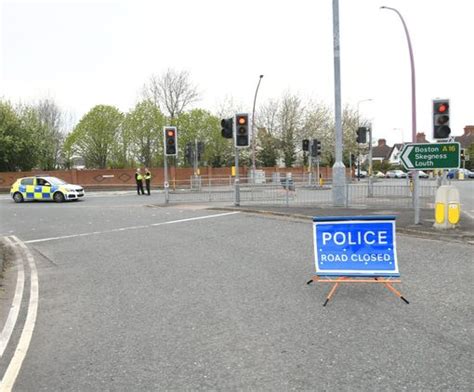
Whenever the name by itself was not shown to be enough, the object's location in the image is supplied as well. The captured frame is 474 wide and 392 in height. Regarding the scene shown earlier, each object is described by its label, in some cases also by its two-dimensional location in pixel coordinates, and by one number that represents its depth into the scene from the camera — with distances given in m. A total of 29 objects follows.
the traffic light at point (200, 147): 34.05
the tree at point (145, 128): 48.09
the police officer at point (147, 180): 30.36
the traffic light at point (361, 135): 23.95
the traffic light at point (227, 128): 18.09
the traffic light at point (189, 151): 34.70
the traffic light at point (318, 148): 33.31
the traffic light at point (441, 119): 12.09
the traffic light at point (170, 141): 21.42
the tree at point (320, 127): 56.19
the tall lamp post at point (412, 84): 17.98
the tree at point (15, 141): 43.72
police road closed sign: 5.79
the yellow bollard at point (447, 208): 10.94
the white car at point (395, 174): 66.44
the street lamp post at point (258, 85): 34.53
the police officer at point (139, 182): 30.52
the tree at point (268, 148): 56.72
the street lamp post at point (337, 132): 16.27
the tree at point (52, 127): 58.44
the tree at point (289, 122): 55.22
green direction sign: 11.38
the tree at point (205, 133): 50.47
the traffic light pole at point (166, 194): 21.06
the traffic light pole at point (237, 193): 18.59
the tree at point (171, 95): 52.78
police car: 25.12
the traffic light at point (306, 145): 34.47
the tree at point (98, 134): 47.66
